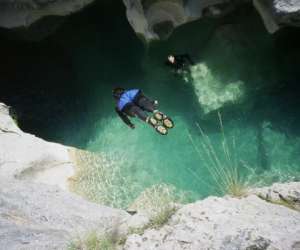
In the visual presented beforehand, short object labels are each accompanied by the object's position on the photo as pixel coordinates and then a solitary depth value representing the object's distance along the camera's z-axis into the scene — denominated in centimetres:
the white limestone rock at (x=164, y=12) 1246
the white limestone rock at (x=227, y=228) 502
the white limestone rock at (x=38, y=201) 667
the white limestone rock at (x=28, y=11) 1310
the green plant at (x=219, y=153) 1018
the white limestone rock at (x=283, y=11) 975
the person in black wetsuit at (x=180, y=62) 1243
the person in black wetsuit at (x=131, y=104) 1129
